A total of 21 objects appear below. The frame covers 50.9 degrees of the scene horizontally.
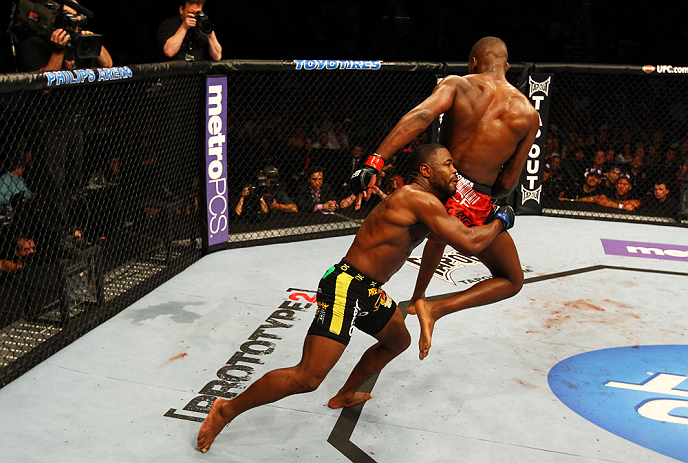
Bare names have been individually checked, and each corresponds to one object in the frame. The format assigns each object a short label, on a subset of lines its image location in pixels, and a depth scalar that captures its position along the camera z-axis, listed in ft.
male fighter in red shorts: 11.23
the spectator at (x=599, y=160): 25.30
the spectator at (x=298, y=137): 24.02
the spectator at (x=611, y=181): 24.79
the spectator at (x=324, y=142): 24.56
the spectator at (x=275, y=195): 20.75
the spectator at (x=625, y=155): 26.27
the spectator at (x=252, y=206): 20.25
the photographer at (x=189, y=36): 16.94
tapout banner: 22.24
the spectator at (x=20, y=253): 14.19
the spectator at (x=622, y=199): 24.27
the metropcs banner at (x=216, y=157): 17.72
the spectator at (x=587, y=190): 24.81
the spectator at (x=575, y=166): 25.48
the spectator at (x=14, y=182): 14.56
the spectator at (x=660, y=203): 23.94
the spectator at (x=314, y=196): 21.68
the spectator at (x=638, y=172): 25.34
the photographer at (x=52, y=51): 13.96
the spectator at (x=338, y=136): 24.99
